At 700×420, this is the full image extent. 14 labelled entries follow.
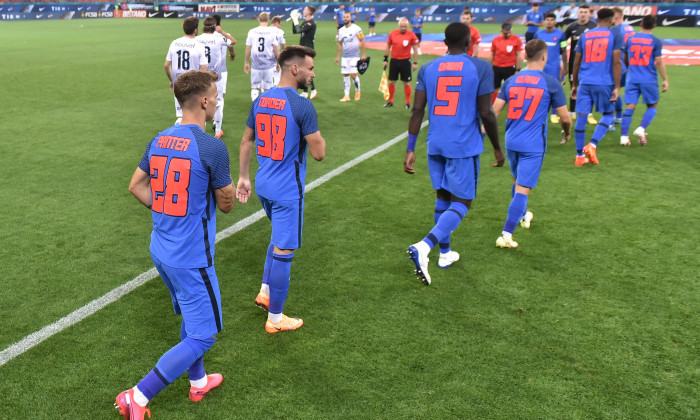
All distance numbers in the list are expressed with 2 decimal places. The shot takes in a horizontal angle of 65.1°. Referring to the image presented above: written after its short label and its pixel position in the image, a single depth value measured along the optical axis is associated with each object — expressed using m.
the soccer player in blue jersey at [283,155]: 4.01
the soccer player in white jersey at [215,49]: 10.17
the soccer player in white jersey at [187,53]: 9.03
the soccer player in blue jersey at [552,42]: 10.91
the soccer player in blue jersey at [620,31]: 8.91
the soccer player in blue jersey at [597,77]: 8.60
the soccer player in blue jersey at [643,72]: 9.23
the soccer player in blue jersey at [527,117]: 5.66
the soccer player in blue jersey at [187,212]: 3.09
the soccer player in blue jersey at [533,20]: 13.38
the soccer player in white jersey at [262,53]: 11.65
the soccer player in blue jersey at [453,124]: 4.84
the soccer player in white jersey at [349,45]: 13.73
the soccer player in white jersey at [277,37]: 11.82
